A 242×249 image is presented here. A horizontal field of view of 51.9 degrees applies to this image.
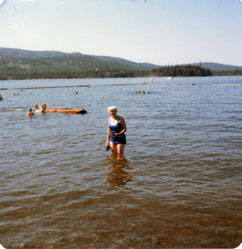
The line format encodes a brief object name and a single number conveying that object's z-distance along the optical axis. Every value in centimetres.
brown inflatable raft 2548
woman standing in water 911
